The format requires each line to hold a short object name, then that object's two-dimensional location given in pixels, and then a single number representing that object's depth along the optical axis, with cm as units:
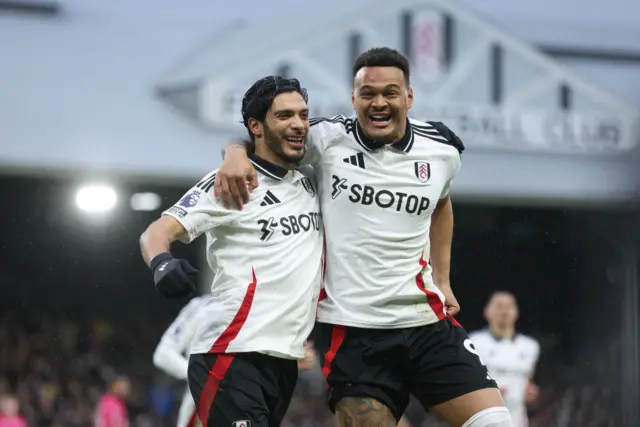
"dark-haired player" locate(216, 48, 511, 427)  887
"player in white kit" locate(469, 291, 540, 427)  1870
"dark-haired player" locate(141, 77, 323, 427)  854
